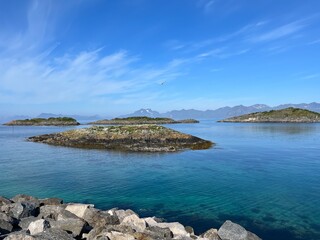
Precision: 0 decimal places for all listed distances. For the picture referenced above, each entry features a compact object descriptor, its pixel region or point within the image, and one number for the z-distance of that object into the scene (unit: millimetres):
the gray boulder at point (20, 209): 12969
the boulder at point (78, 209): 13181
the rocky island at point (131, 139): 41516
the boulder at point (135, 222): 11529
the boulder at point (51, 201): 14919
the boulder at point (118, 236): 10144
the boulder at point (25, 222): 12181
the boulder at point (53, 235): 9497
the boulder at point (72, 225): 11137
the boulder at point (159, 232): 10693
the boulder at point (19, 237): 9285
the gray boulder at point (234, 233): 10855
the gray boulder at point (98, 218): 12100
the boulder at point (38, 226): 10637
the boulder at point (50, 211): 13140
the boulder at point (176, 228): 11430
